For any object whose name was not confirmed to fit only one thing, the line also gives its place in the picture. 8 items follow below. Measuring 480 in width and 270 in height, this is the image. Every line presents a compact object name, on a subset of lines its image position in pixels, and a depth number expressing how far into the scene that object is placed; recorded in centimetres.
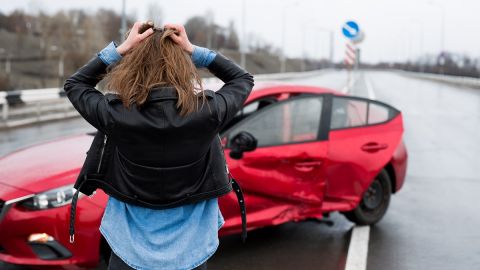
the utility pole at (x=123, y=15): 2898
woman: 216
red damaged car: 410
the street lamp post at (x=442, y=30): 6800
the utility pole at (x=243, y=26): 5638
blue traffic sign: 1920
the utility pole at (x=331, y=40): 7721
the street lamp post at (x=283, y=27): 7238
